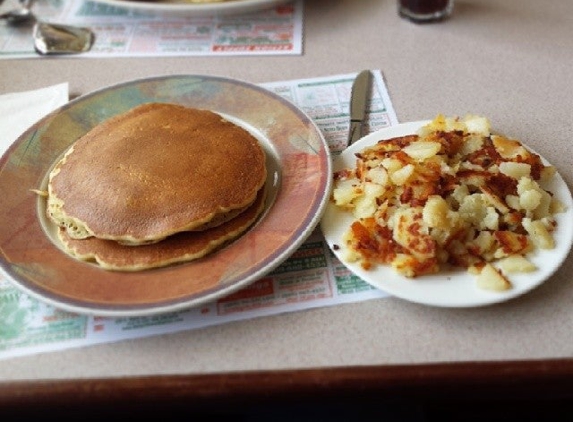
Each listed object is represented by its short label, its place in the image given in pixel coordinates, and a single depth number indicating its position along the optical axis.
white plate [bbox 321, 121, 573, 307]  0.65
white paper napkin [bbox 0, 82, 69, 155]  0.99
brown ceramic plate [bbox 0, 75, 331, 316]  0.66
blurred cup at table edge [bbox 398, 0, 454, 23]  1.27
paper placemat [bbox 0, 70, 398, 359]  0.68
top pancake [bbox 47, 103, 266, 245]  0.74
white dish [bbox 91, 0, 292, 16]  1.17
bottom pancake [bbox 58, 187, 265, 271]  0.71
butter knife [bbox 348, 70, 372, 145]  0.96
